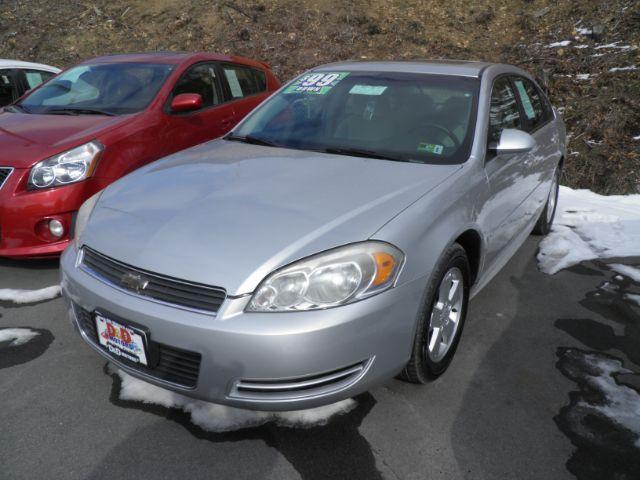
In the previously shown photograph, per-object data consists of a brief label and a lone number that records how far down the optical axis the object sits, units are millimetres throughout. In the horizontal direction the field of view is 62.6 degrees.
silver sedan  1912
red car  3434
